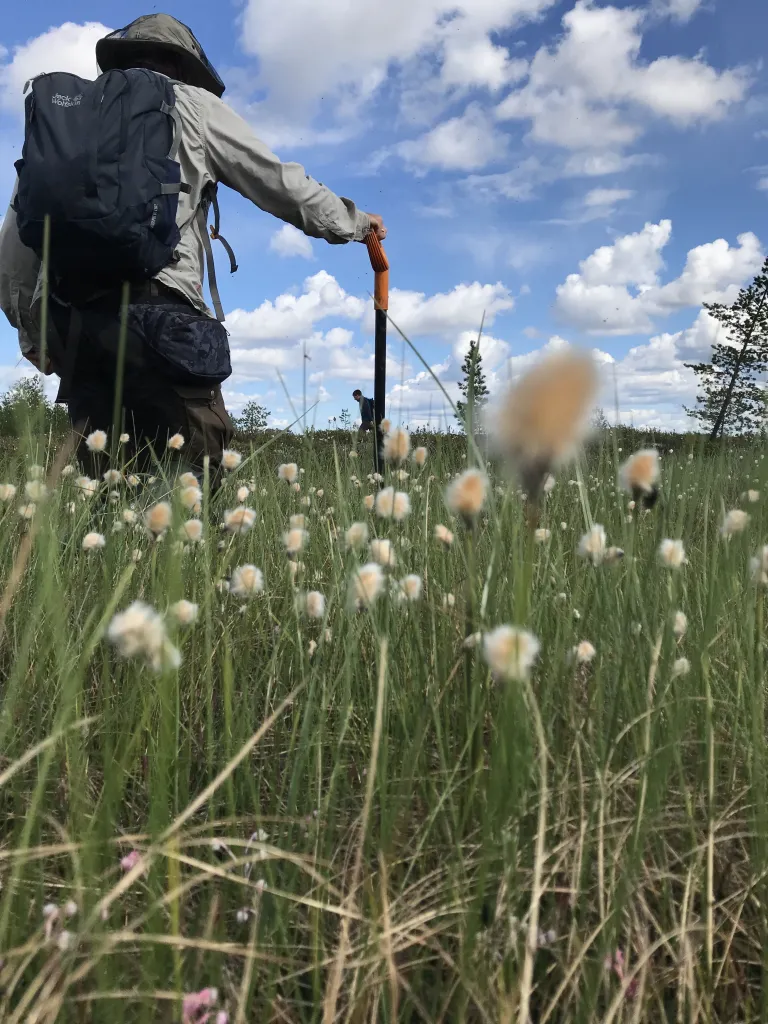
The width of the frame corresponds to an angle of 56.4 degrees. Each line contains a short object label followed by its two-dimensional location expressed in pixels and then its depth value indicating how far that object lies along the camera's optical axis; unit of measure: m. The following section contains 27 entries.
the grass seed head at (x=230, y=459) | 2.32
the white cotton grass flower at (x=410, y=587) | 1.46
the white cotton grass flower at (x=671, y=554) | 1.34
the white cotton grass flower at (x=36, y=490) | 2.15
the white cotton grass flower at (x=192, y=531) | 1.81
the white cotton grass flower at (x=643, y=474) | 0.94
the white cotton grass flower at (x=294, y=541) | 1.56
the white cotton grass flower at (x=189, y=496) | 1.88
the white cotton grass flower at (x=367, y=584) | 1.22
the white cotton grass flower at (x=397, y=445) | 1.35
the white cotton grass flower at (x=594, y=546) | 1.37
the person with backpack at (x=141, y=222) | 3.03
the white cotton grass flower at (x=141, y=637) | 0.87
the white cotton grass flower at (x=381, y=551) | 1.33
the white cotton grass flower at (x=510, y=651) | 0.77
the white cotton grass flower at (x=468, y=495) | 0.82
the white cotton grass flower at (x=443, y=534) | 1.45
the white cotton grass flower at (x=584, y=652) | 1.29
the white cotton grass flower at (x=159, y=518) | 1.33
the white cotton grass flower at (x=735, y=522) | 1.49
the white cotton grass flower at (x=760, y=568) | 1.31
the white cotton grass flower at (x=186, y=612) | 1.33
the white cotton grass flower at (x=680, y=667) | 1.32
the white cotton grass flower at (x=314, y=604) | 1.48
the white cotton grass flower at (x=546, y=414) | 0.58
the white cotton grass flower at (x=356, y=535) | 1.47
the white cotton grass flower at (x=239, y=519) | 1.64
